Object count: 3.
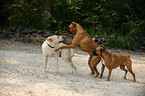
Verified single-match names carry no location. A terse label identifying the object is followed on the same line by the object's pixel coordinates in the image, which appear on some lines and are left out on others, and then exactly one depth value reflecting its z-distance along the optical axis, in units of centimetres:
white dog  1188
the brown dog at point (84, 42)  1207
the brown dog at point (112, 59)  1131
